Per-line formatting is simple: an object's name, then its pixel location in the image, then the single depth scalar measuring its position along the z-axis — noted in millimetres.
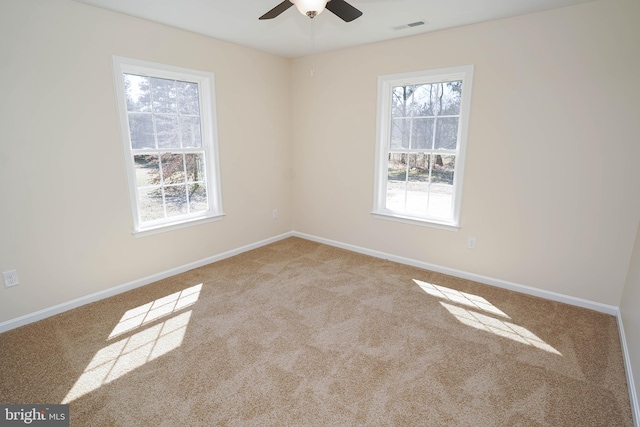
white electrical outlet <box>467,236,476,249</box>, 3385
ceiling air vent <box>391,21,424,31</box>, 2992
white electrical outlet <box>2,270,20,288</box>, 2477
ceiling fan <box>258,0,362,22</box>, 1848
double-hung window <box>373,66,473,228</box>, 3332
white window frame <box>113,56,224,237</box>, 2918
